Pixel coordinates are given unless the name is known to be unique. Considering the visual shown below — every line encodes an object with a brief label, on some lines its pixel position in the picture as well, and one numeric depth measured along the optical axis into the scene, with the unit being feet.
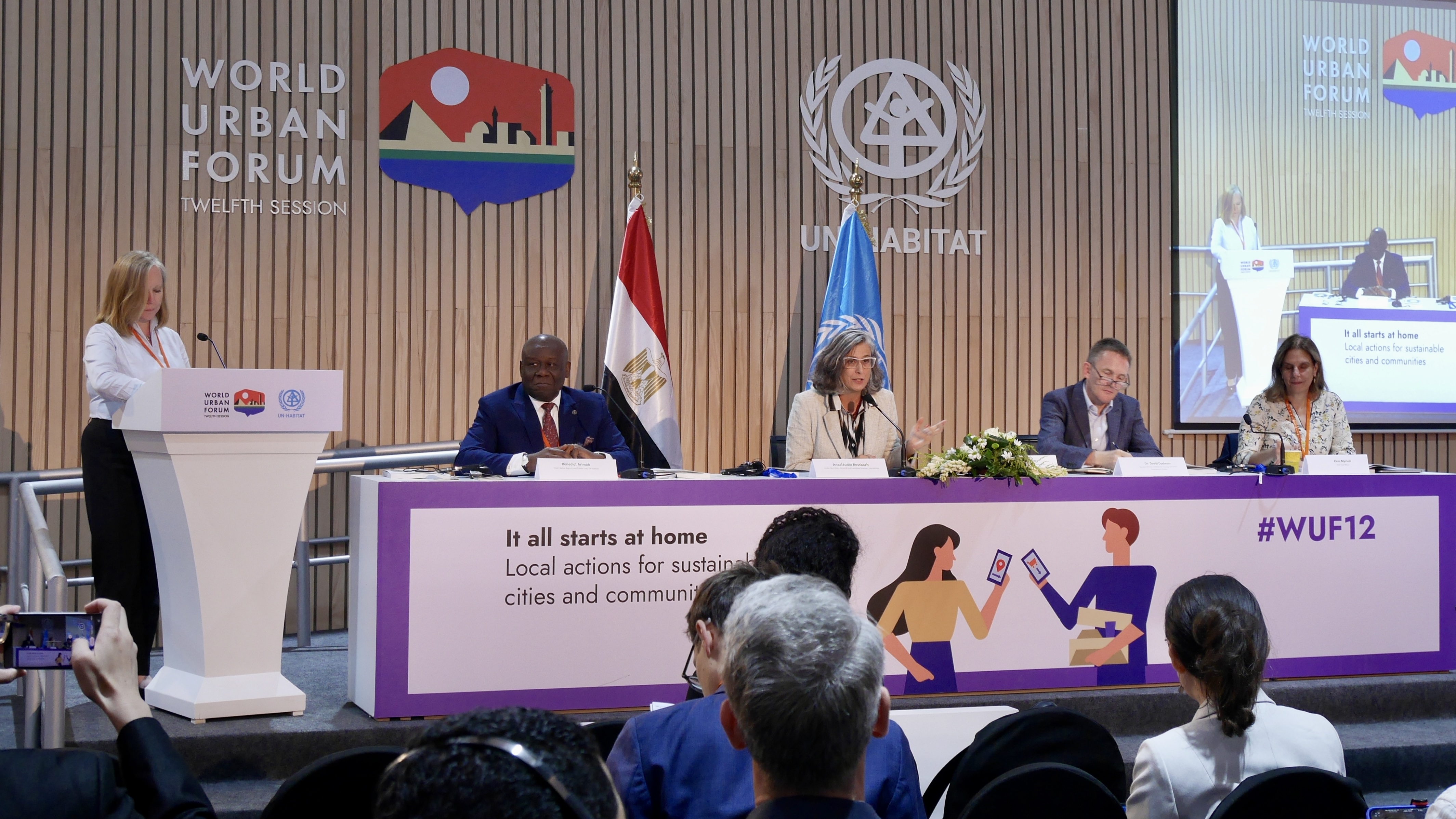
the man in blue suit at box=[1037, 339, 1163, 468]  15.30
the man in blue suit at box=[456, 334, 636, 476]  14.37
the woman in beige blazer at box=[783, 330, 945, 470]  13.97
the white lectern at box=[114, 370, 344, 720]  10.94
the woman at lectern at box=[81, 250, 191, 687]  11.95
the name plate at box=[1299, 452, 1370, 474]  13.52
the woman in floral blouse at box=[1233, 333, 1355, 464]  15.25
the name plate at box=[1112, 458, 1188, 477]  13.03
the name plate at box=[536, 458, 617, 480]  11.68
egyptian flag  18.74
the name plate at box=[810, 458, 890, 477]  12.35
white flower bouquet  12.42
